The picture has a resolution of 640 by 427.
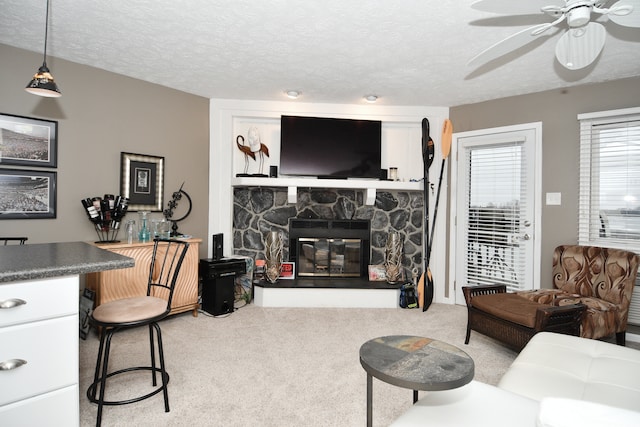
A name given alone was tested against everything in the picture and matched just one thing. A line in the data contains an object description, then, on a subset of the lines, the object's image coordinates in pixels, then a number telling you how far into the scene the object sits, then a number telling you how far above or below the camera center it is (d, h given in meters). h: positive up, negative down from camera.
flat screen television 4.21 +0.80
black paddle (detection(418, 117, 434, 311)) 4.06 +0.53
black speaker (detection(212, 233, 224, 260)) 3.86 -0.38
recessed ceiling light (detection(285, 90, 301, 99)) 3.89 +1.33
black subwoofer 3.63 -0.76
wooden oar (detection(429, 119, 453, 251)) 4.10 +0.89
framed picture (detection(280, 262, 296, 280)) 4.33 -0.70
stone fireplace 4.43 -0.15
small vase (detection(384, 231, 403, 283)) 4.22 -0.52
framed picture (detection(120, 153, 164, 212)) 3.53 +0.31
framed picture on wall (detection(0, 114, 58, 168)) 2.86 +0.56
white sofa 0.85 -0.71
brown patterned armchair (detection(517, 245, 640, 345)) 2.71 -0.58
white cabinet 1.30 -0.55
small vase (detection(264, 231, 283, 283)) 4.13 -0.51
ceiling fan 1.59 +0.95
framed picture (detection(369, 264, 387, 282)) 4.32 -0.73
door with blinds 3.79 +0.10
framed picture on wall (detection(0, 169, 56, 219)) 2.86 +0.12
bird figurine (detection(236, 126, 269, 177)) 4.16 +0.77
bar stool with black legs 1.74 -0.54
